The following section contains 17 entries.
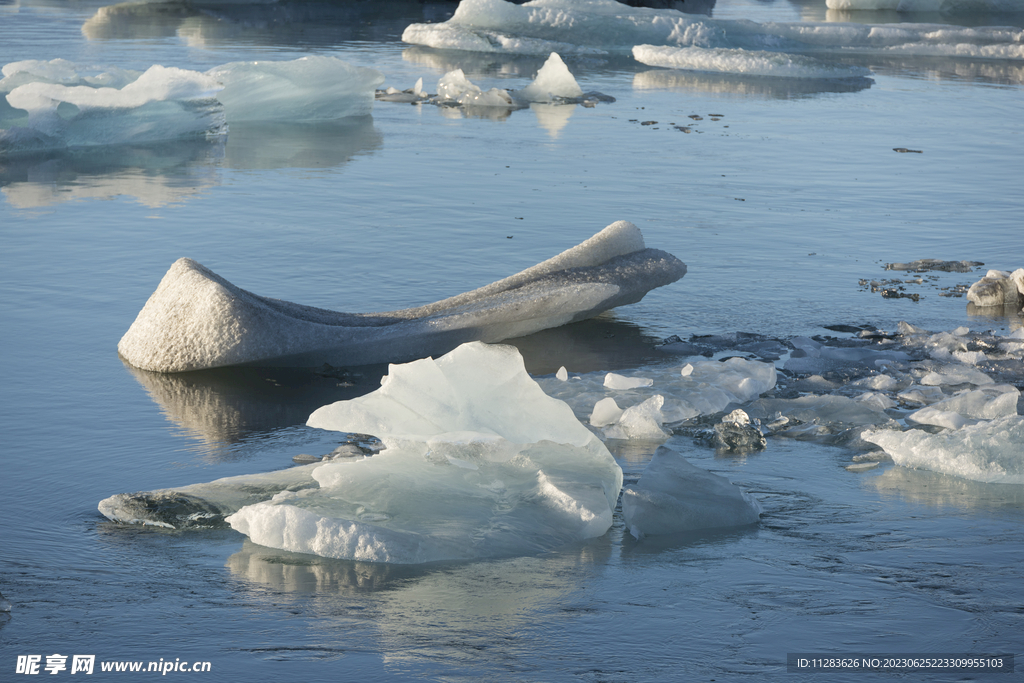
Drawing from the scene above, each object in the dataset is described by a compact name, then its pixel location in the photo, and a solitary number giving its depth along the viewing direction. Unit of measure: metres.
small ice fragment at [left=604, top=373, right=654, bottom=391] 9.50
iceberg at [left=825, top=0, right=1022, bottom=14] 60.19
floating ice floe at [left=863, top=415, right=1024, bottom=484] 7.58
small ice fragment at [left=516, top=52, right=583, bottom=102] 29.05
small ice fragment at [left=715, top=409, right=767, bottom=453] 8.23
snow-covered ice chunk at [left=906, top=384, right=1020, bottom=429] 8.52
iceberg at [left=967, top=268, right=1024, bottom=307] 12.20
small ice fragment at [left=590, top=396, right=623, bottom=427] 8.68
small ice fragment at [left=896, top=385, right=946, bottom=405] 9.20
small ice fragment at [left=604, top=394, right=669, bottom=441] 8.48
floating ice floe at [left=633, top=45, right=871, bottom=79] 35.62
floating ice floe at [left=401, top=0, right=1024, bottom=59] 42.75
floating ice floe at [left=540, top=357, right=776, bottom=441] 8.59
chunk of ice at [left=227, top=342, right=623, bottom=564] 6.39
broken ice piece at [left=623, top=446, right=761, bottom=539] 6.75
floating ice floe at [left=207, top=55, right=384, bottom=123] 24.45
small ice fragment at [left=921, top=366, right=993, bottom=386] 9.55
